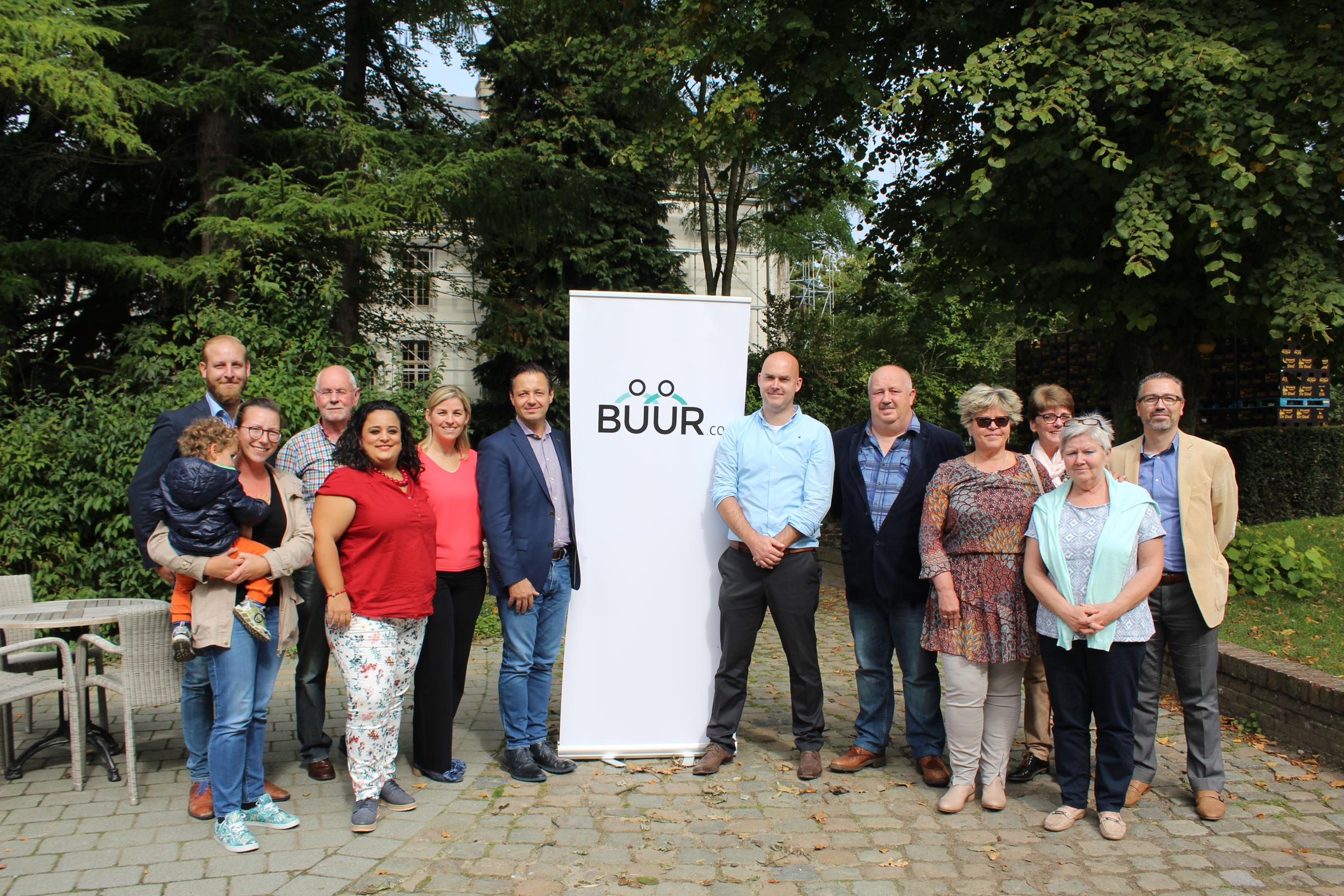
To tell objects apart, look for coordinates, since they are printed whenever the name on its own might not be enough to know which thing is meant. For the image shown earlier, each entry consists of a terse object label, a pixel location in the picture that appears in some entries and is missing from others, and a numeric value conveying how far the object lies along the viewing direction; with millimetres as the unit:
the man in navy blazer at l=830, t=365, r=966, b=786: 4617
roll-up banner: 4832
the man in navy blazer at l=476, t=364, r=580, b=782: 4555
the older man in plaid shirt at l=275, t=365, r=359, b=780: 4648
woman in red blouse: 3996
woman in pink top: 4531
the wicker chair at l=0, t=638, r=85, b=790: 4434
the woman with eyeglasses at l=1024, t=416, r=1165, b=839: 3953
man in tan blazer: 4184
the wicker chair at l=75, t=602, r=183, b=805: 4285
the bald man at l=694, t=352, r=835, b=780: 4664
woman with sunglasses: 4258
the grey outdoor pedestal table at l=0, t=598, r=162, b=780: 4418
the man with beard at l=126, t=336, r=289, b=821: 4020
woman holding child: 3859
